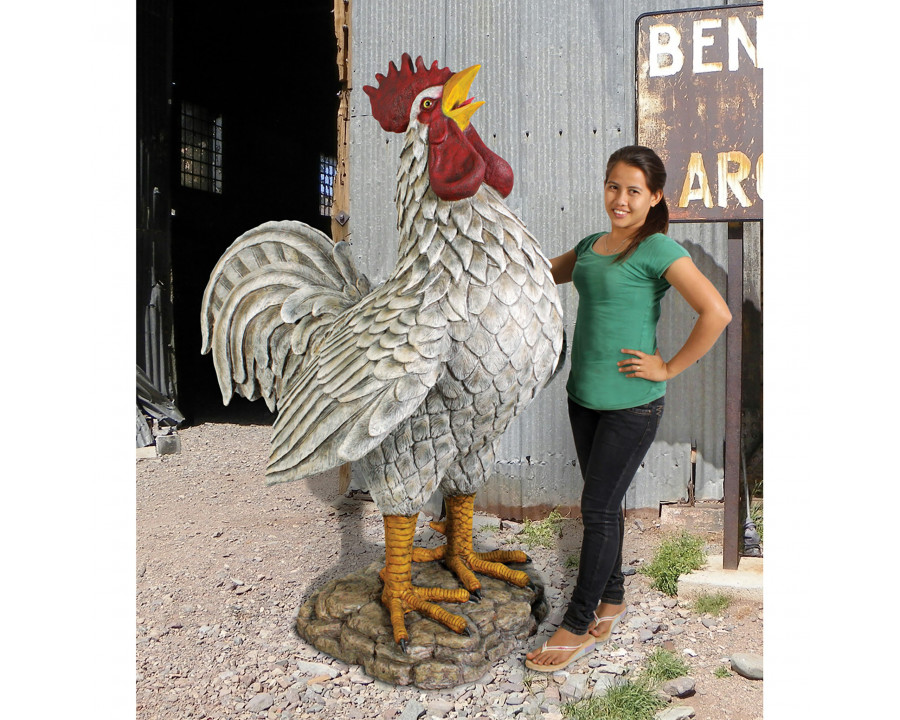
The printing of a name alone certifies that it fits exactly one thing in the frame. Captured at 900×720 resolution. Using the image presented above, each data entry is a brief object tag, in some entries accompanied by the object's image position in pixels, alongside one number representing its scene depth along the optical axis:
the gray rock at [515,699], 1.92
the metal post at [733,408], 2.51
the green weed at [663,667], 2.00
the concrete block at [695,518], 3.16
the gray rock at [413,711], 1.87
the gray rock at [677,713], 1.83
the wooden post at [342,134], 3.28
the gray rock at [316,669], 2.07
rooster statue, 1.77
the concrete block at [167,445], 4.21
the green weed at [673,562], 2.58
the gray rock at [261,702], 1.93
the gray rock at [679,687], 1.93
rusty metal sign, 2.33
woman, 1.88
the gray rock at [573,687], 1.93
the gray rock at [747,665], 2.02
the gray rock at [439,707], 1.89
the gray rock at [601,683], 1.93
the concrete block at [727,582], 2.50
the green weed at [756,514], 3.00
